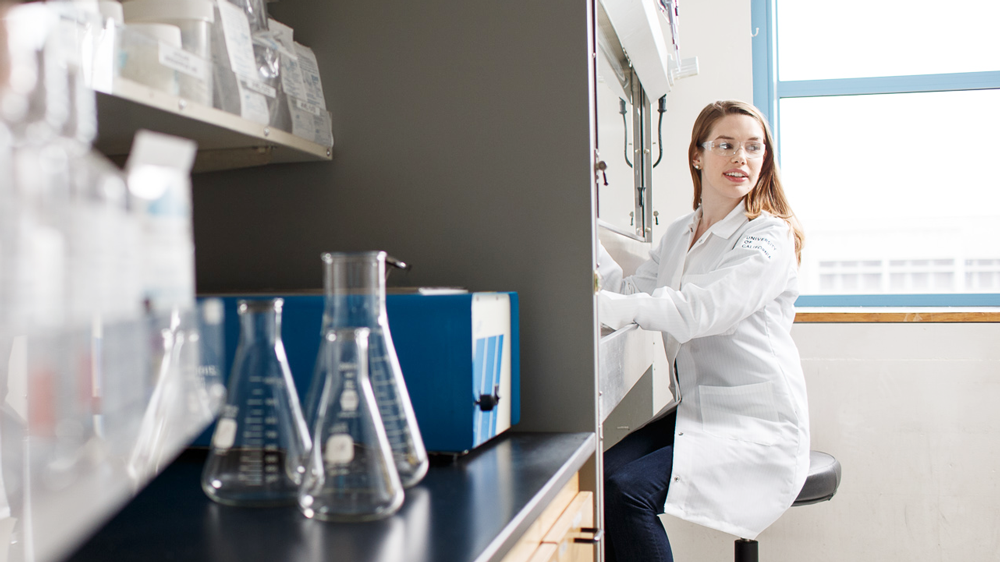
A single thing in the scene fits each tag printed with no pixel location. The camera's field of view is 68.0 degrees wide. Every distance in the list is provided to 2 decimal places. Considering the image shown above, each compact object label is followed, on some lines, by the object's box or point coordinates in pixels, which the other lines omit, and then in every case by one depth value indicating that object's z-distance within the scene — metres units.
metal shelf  0.74
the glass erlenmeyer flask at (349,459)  0.68
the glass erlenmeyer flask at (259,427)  0.73
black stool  1.89
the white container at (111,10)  0.70
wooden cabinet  0.83
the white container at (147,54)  0.70
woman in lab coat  1.68
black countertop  0.60
